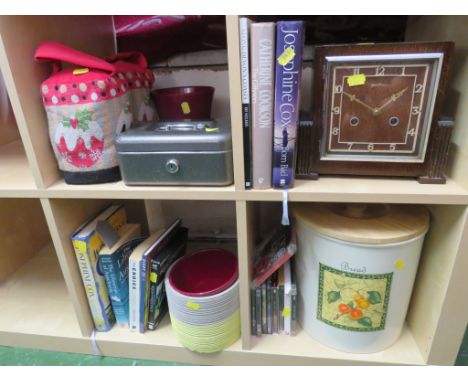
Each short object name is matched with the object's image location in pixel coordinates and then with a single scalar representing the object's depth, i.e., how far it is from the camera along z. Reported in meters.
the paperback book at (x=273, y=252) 0.80
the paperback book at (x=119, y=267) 0.83
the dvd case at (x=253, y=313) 0.83
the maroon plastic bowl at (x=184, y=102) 0.84
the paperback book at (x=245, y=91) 0.56
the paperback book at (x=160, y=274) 0.83
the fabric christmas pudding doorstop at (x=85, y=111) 0.66
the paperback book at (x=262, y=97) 0.56
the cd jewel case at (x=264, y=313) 0.83
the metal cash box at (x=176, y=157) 0.65
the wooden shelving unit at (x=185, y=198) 0.64
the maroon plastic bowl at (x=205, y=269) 0.94
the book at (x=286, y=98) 0.56
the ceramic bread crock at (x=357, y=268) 0.70
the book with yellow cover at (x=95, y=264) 0.81
